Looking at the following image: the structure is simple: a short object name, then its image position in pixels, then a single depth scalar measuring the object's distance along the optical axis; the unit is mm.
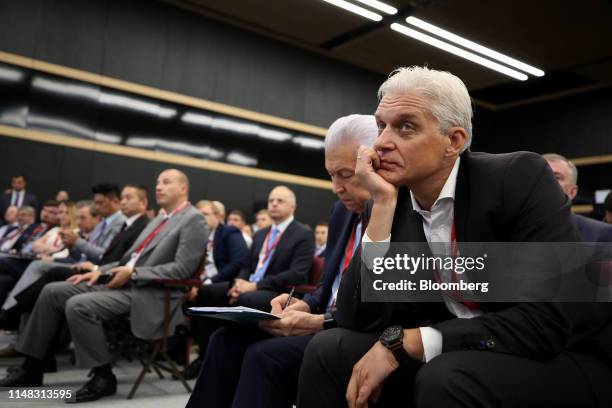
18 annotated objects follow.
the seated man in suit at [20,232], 5008
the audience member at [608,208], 2559
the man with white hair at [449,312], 966
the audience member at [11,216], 6406
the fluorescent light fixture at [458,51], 8062
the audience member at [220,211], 5517
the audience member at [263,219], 6824
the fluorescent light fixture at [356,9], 7277
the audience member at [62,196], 6943
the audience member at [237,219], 6809
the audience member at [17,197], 6867
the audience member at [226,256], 4367
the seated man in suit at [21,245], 4250
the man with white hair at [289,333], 1466
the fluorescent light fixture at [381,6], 7174
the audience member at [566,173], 2672
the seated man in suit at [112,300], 2992
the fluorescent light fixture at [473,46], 7802
